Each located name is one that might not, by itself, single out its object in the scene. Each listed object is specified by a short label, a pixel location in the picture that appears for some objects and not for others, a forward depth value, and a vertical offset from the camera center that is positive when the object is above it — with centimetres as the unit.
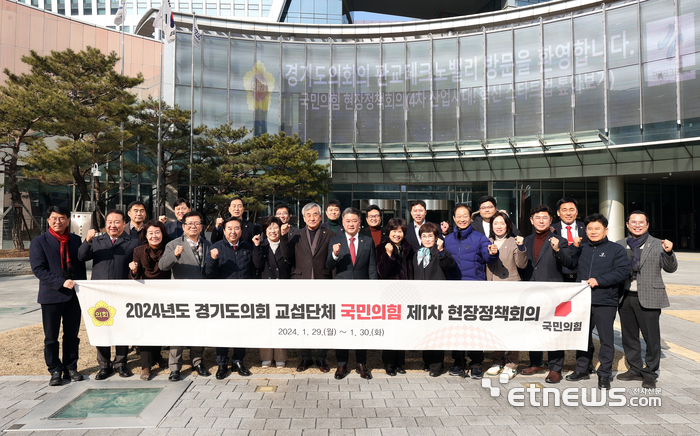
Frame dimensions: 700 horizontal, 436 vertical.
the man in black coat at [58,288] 457 -69
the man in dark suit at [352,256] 498 -37
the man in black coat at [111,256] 482 -34
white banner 470 -101
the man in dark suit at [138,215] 565 +18
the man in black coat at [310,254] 517 -35
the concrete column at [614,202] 2397 +140
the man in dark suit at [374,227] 548 -1
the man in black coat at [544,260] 476 -42
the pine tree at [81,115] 1509 +459
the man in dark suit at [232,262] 490 -43
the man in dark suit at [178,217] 624 +17
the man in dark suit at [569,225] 525 +0
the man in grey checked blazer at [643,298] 459 -85
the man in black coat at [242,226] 602 +0
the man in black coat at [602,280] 451 -61
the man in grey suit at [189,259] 480 -38
